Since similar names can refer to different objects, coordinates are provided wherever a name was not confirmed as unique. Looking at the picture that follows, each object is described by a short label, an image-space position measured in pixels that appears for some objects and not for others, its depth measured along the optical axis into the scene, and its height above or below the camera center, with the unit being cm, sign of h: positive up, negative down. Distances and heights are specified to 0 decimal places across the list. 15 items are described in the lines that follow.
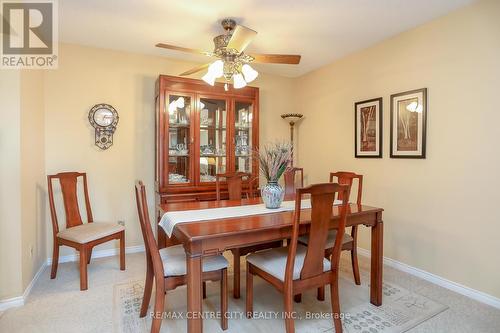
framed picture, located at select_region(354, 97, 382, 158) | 320 +40
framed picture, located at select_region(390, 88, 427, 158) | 274 +39
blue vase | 227 -27
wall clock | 323 +44
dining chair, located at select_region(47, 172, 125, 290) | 255 -68
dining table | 157 -45
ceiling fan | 229 +87
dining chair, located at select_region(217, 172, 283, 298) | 235 -41
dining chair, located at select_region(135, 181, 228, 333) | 175 -71
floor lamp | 422 +68
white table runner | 192 -39
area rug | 196 -115
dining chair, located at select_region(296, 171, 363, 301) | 234 -69
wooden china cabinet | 321 +33
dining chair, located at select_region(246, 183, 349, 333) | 168 -67
